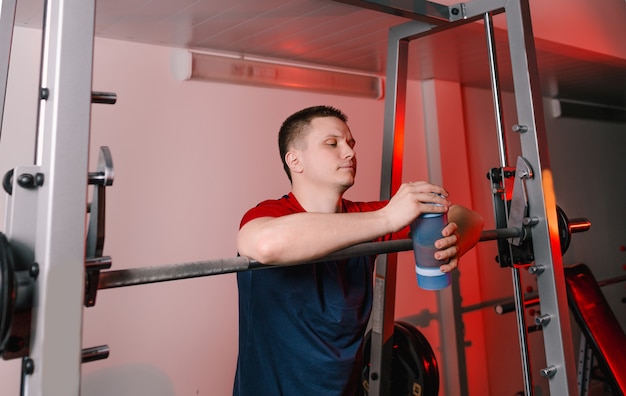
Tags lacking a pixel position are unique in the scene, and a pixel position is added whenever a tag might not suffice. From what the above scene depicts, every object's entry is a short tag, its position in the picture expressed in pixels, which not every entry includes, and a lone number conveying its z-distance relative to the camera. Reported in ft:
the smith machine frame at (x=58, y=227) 2.45
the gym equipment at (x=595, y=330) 8.16
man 4.42
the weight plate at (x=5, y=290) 2.35
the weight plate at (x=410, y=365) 6.28
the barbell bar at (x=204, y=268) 2.72
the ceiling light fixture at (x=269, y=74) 6.61
